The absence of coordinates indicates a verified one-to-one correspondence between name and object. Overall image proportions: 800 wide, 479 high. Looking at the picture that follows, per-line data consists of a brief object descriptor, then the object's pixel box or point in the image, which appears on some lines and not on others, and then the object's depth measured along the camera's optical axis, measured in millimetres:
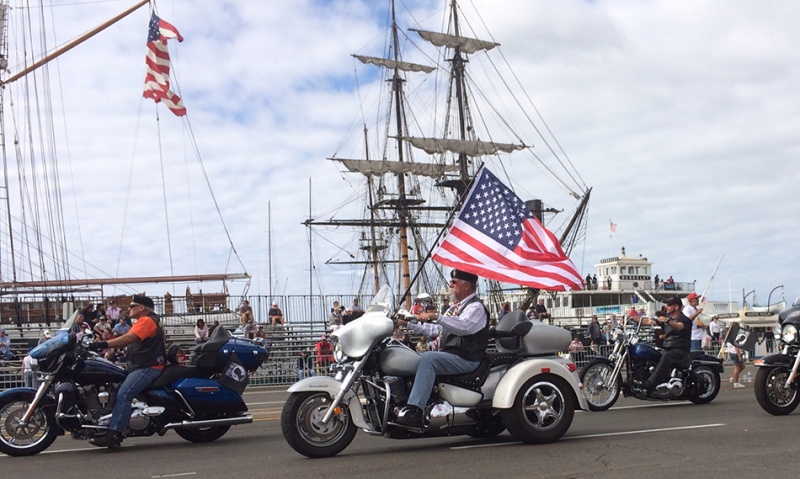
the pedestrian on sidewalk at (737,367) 15359
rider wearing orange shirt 8219
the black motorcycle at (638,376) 11422
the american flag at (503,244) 11500
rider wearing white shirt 7309
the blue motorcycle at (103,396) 8188
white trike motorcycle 7297
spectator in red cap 14828
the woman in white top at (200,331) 18617
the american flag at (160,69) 23891
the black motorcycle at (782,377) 9773
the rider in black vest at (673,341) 11695
